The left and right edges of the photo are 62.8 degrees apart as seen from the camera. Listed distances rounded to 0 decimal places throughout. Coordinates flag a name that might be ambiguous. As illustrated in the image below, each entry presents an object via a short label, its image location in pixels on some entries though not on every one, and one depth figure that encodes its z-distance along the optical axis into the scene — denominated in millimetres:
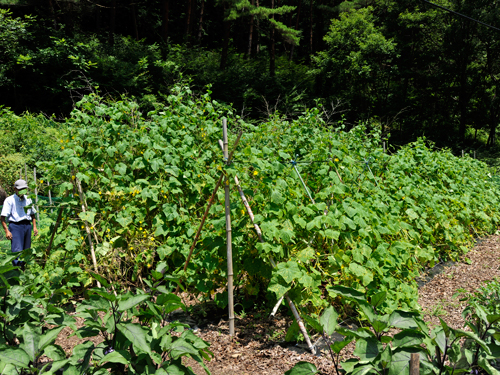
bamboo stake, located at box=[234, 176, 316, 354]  3008
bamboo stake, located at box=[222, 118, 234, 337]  3268
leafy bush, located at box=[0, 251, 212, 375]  1839
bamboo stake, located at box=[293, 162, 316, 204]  3538
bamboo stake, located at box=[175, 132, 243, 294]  3209
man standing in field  5309
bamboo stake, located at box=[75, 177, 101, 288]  3762
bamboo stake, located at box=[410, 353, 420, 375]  1649
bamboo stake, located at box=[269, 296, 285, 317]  3260
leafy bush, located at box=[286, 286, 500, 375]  1770
